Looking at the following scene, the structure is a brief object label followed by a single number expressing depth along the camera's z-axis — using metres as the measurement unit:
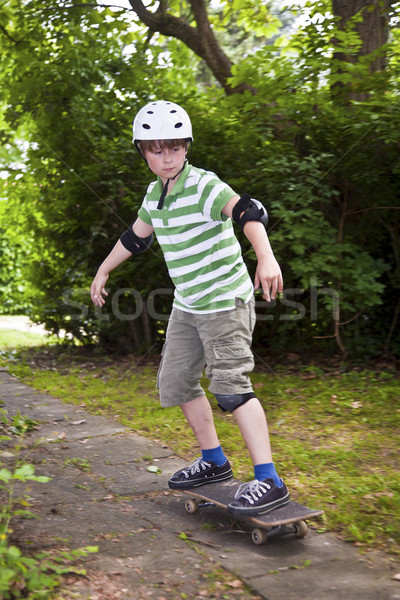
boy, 2.88
